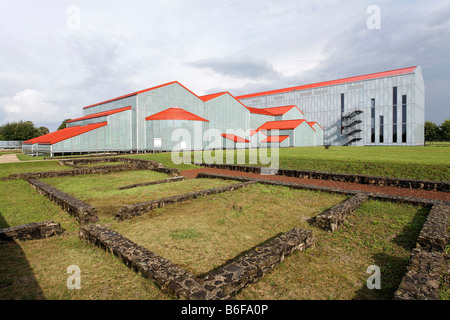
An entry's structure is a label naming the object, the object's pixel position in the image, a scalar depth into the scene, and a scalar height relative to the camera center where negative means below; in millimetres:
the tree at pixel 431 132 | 73500 +6440
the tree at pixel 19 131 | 65562 +6546
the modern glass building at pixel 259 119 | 34031 +6504
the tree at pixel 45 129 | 92844 +9853
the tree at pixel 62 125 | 87112 +10763
